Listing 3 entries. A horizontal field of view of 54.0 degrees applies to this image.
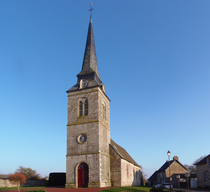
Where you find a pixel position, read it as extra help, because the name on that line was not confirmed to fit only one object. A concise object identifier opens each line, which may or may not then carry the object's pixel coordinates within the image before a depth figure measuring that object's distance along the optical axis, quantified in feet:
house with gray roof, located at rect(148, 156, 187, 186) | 154.20
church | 82.74
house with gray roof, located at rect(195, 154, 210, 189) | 108.17
